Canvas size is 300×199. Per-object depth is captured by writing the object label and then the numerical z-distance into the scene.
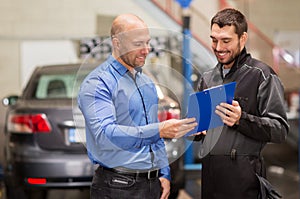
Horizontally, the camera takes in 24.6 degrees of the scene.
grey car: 4.82
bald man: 2.97
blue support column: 3.13
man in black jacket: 3.11
